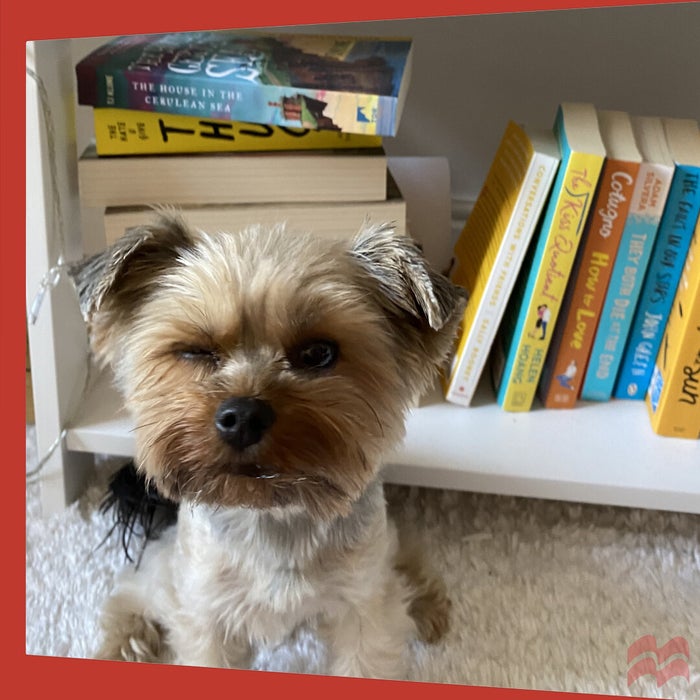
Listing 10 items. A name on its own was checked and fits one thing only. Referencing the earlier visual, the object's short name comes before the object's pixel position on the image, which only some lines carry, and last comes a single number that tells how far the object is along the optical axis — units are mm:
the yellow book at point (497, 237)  1017
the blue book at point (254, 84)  937
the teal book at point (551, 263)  991
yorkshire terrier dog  753
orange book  1009
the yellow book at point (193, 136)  999
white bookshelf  1040
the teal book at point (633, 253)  1008
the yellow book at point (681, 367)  1041
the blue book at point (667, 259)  1022
